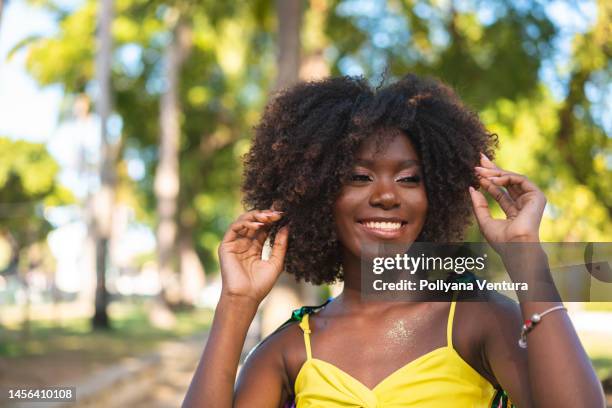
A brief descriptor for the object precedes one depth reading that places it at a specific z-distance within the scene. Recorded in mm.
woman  2193
